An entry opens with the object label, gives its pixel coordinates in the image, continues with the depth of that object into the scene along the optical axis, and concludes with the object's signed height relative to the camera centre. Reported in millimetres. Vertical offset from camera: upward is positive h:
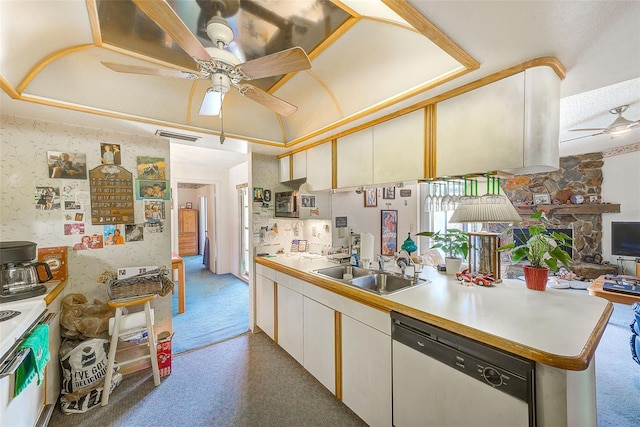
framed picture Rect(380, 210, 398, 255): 3795 -350
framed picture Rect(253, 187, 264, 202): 3238 +202
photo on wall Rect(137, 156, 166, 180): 2545 +447
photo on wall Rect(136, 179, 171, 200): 2530 +223
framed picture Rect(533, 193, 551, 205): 5020 +143
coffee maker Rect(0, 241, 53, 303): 1648 -403
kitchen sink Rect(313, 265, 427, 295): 2002 -601
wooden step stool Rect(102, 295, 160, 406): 2016 -1031
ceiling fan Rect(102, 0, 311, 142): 1260 +784
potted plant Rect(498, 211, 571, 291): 1581 -306
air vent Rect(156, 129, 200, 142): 2468 +763
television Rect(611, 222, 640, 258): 4168 -565
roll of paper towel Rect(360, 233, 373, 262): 2484 -368
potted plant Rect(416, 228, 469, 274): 1984 -298
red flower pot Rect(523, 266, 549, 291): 1628 -462
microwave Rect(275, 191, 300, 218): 2969 +62
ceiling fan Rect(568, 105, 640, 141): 2537 +831
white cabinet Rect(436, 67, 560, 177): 1350 +465
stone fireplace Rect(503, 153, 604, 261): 4648 +230
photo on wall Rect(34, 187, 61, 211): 2117 +122
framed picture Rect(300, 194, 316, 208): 2928 +100
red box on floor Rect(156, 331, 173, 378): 2326 -1329
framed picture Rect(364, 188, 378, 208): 3357 +138
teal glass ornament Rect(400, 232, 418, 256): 2249 -347
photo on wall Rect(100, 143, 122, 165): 2365 +542
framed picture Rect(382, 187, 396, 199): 3613 +219
